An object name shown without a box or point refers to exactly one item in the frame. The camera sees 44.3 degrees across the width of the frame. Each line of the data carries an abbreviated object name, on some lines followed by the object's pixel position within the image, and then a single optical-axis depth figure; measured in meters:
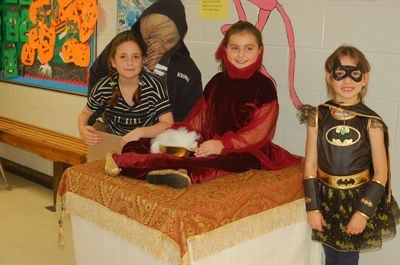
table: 1.71
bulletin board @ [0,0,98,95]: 3.62
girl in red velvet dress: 2.02
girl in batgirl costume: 1.85
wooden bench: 3.38
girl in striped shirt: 2.52
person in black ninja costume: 2.80
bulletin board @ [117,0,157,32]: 3.10
